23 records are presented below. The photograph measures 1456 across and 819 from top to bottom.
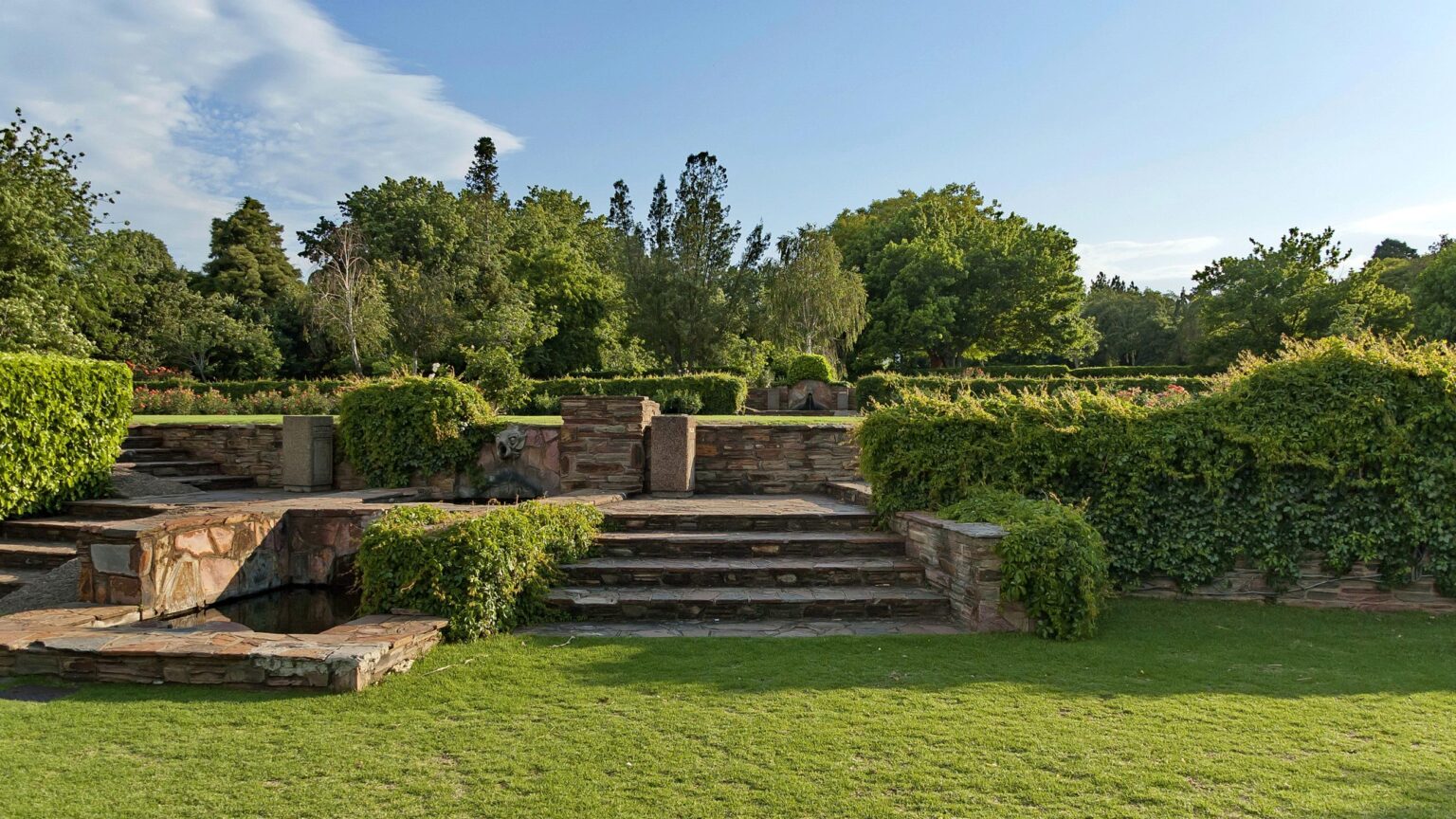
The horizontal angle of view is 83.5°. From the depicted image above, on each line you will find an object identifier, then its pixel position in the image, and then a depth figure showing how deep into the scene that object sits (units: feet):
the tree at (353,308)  89.92
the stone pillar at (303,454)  32.30
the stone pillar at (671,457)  30.45
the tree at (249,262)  125.59
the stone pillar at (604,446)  30.50
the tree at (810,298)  109.19
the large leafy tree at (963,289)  123.44
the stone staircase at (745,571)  19.67
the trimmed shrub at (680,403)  54.03
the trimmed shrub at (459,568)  17.78
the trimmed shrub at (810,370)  72.79
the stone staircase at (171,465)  33.45
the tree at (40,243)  55.11
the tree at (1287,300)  106.52
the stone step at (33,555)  23.86
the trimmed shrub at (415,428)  31.63
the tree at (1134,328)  188.65
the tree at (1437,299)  106.93
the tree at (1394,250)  192.44
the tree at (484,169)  161.99
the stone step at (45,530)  25.49
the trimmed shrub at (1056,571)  17.93
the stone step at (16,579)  22.61
